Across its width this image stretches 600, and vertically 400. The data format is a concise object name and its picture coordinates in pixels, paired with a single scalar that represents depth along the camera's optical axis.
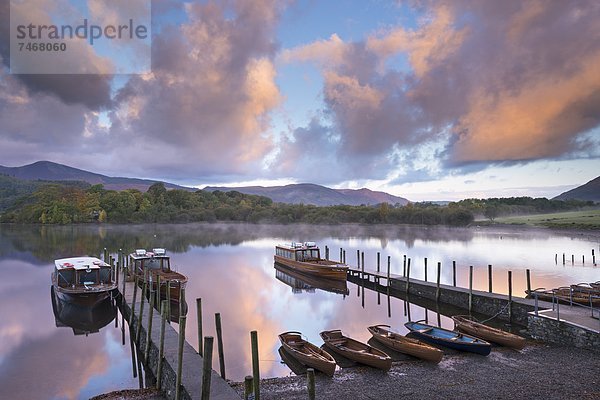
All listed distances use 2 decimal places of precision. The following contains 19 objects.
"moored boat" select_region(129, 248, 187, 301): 25.94
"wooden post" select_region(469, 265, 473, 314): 24.69
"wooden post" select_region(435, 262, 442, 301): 27.41
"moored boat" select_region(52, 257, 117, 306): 25.16
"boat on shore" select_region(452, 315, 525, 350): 16.12
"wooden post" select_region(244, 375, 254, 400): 9.48
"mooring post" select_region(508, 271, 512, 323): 21.86
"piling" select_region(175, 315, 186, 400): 11.20
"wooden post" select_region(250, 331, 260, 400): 10.03
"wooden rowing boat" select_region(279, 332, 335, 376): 13.85
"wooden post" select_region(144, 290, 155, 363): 15.98
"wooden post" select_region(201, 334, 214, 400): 9.89
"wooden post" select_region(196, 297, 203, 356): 15.35
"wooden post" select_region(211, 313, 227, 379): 15.36
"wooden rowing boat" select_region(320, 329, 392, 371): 14.18
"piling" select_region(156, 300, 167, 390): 13.48
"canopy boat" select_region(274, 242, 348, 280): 36.03
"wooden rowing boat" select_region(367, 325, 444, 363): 14.97
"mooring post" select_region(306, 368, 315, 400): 9.58
